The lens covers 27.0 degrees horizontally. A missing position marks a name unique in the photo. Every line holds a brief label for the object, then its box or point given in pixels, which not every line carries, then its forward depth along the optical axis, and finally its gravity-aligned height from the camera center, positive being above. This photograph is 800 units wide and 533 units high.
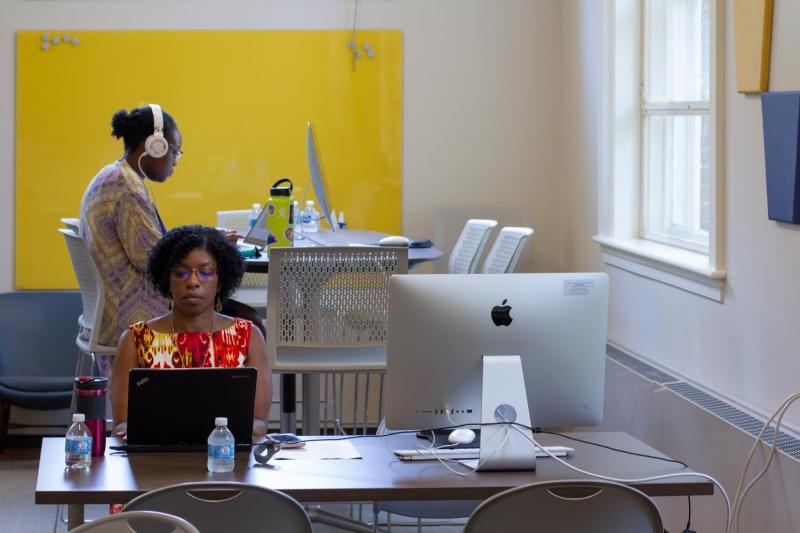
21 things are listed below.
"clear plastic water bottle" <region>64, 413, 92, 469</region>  3.71 -0.38
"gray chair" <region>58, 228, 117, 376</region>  6.09 -0.10
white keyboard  3.96 -0.42
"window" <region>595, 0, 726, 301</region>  6.31 +0.59
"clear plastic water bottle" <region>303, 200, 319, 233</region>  7.73 +0.26
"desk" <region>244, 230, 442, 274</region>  5.95 +0.15
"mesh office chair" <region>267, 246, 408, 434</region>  5.66 -0.10
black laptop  3.76 -0.29
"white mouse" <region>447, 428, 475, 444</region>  3.99 -0.38
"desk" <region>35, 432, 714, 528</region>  3.53 -0.44
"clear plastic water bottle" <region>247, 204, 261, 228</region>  7.80 +0.30
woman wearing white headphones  5.95 +0.21
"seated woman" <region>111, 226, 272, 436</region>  4.46 -0.14
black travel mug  3.82 -0.29
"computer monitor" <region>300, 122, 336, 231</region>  6.80 +0.43
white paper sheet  3.94 -0.42
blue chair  8.31 -0.30
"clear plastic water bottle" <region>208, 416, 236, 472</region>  3.72 -0.39
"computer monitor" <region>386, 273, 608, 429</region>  3.79 -0.13
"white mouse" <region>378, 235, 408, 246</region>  6.50 +0.15
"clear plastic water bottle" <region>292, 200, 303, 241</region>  7.68 +0.26
